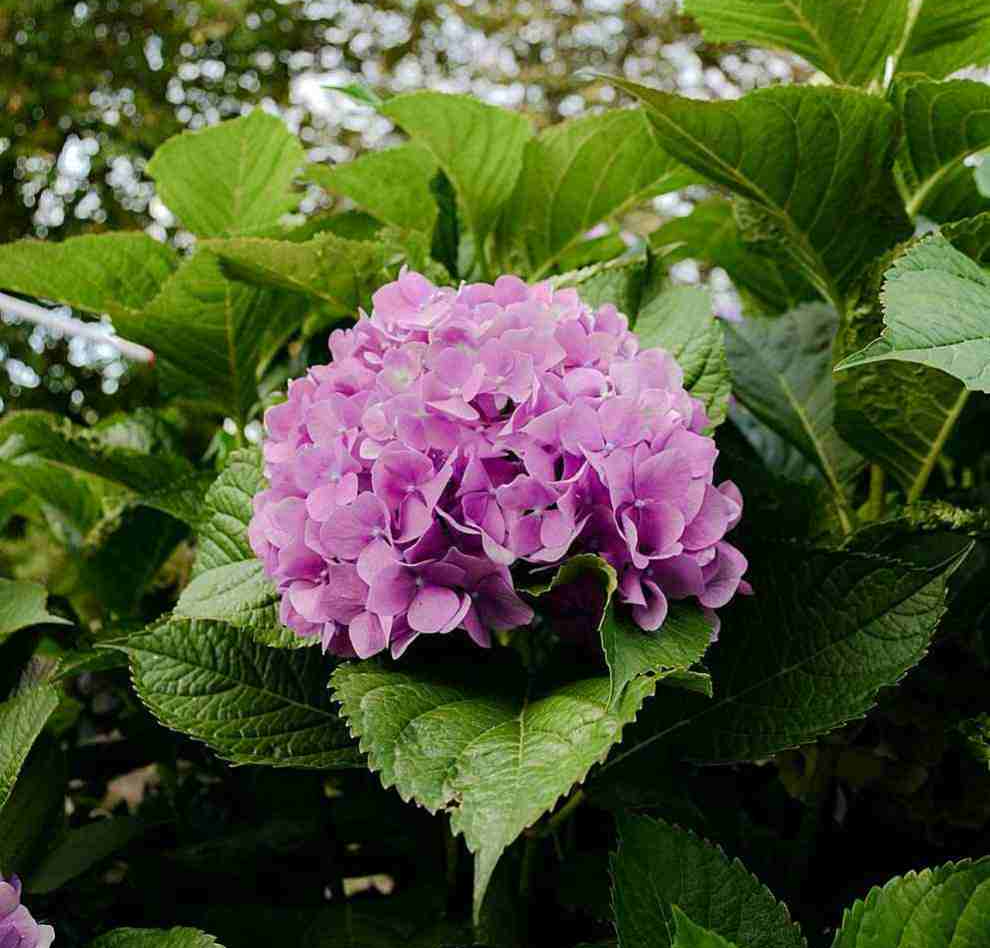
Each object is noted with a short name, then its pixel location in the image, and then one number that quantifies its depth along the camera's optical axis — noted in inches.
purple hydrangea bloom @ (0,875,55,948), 21.5
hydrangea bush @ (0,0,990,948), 21.7
